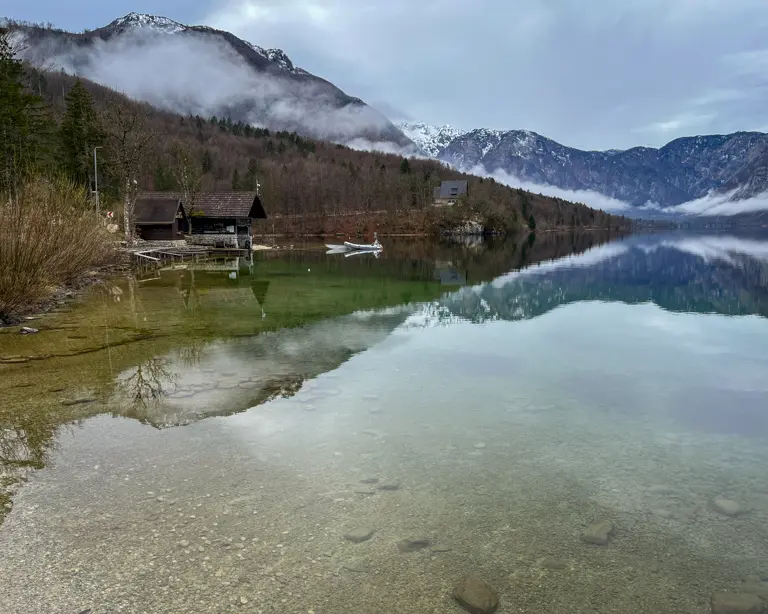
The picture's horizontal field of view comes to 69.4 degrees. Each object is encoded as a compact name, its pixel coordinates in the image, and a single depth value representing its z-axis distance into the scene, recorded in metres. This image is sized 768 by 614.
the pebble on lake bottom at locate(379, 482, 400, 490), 6.75
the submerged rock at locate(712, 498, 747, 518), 6.29
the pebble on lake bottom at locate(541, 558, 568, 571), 5.19
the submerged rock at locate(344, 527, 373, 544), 5.60
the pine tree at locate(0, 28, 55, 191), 38.41
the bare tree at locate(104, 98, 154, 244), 51.19
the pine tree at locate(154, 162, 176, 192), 96.41
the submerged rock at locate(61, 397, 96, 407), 9.53
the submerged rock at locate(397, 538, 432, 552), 5.45
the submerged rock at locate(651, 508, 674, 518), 6.22
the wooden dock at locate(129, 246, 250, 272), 42.87
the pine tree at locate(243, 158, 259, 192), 124.84
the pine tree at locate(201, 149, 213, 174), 146.21
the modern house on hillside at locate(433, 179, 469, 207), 147.75
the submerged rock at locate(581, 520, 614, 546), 5.67
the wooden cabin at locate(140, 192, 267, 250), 61.43
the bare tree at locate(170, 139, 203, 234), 62.70
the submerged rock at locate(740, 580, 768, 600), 4.84
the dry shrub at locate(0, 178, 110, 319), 15.02
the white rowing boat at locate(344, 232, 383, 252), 65.50
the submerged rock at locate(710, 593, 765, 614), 4.62
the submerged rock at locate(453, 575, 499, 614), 4.57
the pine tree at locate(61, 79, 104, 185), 58.62
